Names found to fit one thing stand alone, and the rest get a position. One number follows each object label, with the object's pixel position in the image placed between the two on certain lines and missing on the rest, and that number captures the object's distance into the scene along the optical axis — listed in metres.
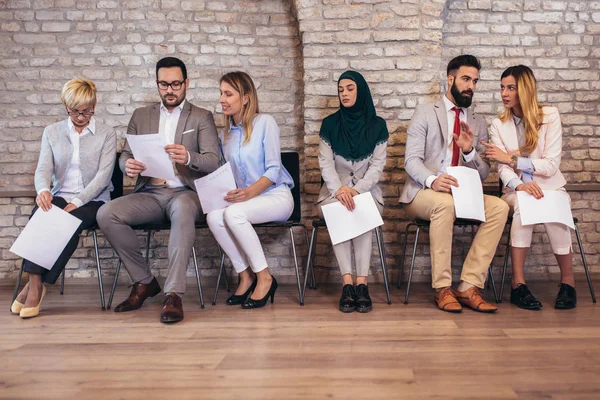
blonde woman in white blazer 3.47
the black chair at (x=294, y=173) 3.86
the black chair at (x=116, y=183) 3.90
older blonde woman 3.51
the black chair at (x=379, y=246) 3.48
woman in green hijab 3.61
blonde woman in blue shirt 3.42
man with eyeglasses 3.32
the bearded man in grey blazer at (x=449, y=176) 3.36
